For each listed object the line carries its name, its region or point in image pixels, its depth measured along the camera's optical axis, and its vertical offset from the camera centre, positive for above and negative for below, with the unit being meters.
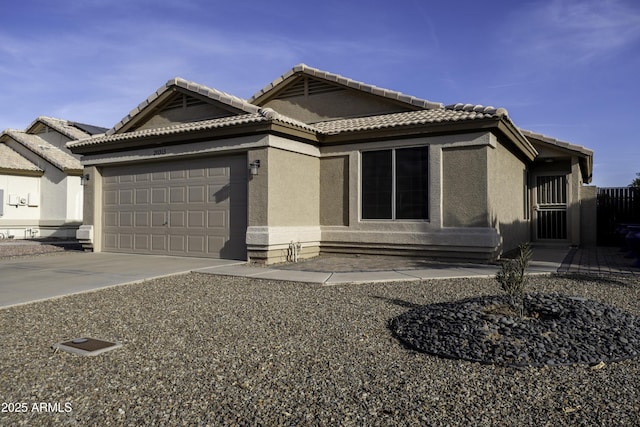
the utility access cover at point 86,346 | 4.92 -1.26
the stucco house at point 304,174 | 11.41 +1.19
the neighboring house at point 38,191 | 21.89 +1.35
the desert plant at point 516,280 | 5.98 -0.70
